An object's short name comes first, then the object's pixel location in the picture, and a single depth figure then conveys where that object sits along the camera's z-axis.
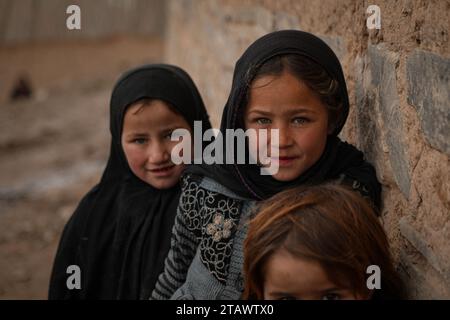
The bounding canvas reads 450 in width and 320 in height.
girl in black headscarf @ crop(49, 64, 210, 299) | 2.04
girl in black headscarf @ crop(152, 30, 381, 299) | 1.79
